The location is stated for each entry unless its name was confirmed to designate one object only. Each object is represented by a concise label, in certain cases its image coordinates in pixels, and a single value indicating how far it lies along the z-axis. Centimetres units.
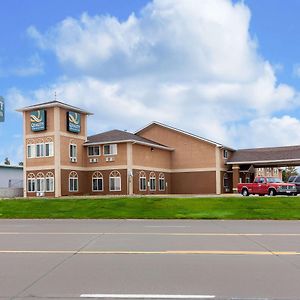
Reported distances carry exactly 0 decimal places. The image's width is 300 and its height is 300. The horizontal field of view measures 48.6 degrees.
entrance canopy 4099
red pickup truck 2940
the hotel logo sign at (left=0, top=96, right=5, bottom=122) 1954
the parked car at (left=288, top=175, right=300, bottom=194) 2983
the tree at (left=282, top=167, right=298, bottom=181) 7688
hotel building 3782
